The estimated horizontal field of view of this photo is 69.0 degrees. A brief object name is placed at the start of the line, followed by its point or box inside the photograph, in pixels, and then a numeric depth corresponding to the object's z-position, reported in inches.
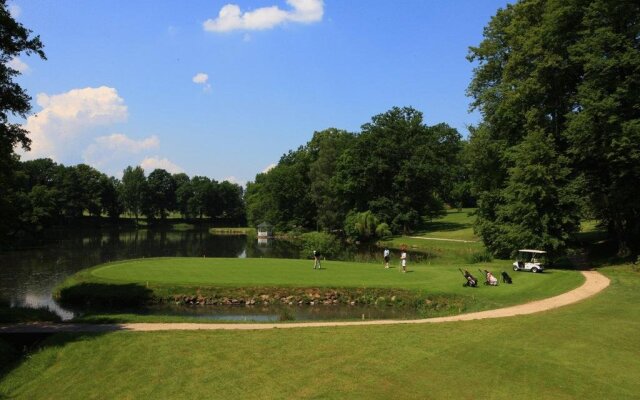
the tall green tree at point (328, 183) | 3530.8
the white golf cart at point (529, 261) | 1259.2
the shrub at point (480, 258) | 1654.4
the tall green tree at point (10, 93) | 794.8
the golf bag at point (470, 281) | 1090.1
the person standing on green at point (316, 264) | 1435.8
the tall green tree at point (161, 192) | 5816.9
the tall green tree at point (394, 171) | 3142.2
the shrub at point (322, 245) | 1993.1
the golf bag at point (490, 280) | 1101.1
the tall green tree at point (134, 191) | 5570.9
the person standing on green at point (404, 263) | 1319.5
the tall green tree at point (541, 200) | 1315.2
